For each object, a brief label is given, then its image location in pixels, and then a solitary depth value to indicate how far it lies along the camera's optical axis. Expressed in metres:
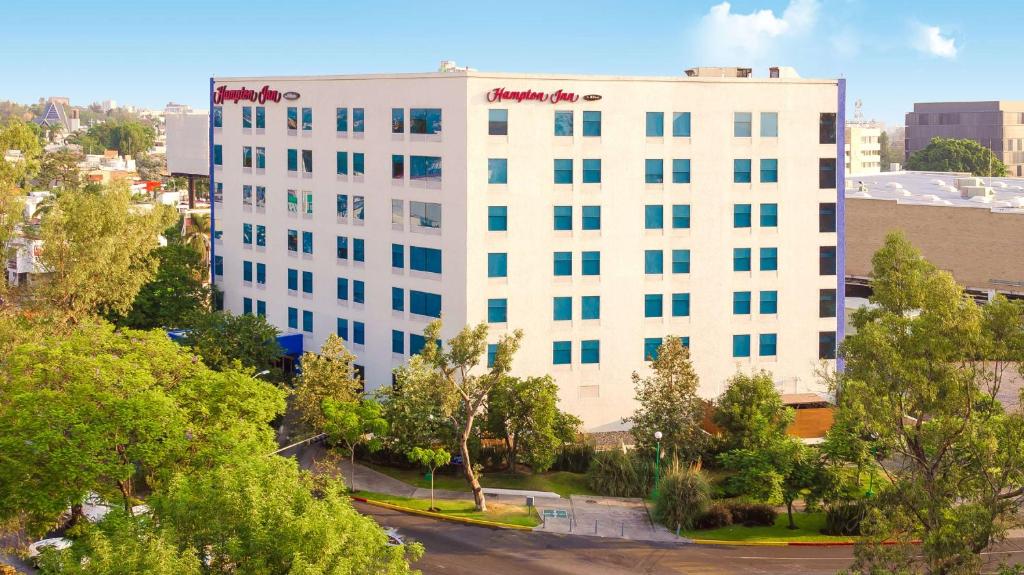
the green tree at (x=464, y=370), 60.75
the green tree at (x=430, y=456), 63.69
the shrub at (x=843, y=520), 59.56
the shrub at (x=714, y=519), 60.50
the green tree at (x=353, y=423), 65.12
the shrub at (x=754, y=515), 61.16
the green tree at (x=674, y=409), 66.38
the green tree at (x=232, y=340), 77.44
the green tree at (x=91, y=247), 69.25
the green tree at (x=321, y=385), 67.25
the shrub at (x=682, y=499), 60.06
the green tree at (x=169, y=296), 90.19
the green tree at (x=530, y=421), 66.62
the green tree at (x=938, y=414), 39.16
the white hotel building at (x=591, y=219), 74.19
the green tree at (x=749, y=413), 66.12
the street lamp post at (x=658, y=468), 62.42
